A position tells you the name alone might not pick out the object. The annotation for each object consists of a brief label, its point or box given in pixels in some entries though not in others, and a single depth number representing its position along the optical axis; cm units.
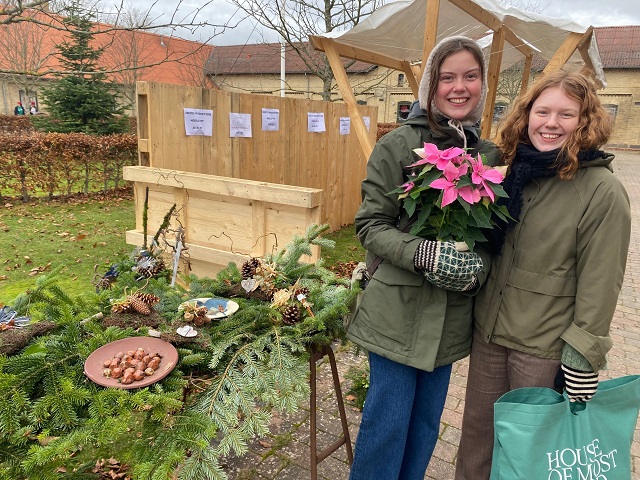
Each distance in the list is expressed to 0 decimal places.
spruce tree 1255
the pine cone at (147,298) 203
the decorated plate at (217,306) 202
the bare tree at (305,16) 926
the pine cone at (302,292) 213
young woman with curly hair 167
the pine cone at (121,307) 195
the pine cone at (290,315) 201
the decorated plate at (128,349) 153
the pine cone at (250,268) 231
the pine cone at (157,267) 246
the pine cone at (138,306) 197
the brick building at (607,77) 2969
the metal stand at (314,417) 212
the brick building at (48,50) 1900
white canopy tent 459
